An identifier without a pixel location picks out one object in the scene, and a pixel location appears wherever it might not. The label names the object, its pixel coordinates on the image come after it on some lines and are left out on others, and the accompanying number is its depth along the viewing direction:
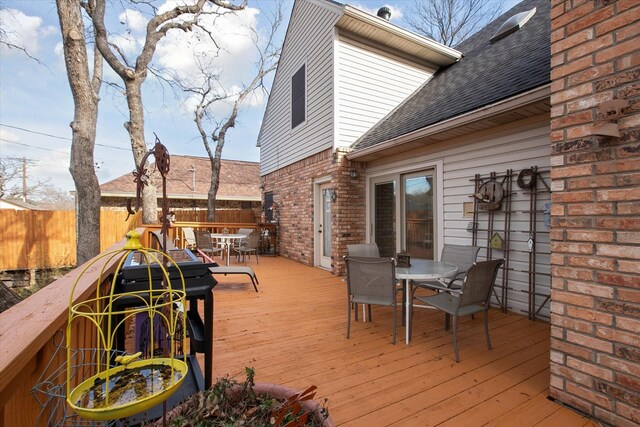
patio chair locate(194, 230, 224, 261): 7.29
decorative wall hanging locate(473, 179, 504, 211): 3.80
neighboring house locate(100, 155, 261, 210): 14.00
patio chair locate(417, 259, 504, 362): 2.53
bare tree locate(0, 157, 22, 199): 17.92
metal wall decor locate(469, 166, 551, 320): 3.47
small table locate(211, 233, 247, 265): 6.88
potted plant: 1.00
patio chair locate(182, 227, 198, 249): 7.05
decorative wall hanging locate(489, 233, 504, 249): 3.79
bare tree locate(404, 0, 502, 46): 10.88
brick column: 1.60
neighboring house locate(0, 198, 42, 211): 20.06
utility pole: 19.83
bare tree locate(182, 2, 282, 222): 12.10
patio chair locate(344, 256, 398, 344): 2.84
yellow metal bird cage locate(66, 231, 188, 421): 0.72
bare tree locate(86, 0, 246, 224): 6.05
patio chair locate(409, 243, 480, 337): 3.49
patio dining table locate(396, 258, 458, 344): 2.86
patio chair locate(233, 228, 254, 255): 7.98
